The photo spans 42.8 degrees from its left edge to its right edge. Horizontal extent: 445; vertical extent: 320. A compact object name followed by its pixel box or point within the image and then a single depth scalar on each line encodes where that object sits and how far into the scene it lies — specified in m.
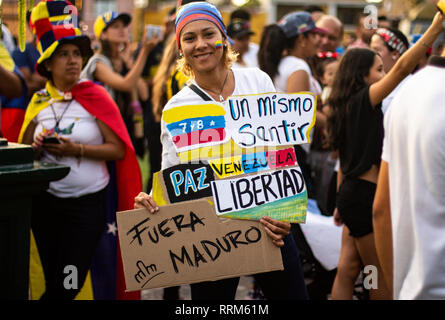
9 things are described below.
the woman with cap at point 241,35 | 6.27
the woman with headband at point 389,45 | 4.20
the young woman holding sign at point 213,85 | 2.68
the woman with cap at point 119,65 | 5.18
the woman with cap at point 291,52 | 4.58
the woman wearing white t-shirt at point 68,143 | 3.70
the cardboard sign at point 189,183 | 2.42
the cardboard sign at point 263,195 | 2.40
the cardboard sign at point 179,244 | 2.38
